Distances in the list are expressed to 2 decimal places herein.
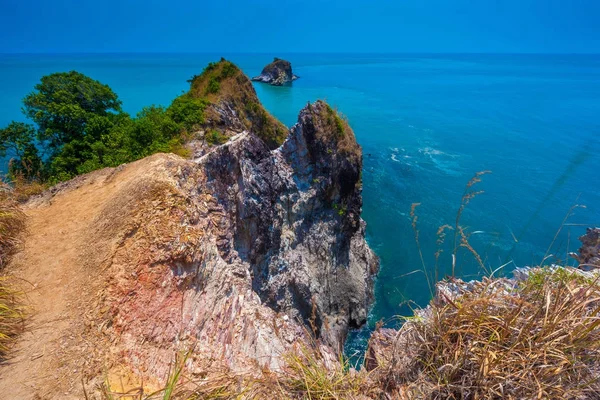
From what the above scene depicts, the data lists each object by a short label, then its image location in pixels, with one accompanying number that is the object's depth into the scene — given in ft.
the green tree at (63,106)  65.10
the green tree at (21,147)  66.74
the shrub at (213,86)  90.38
